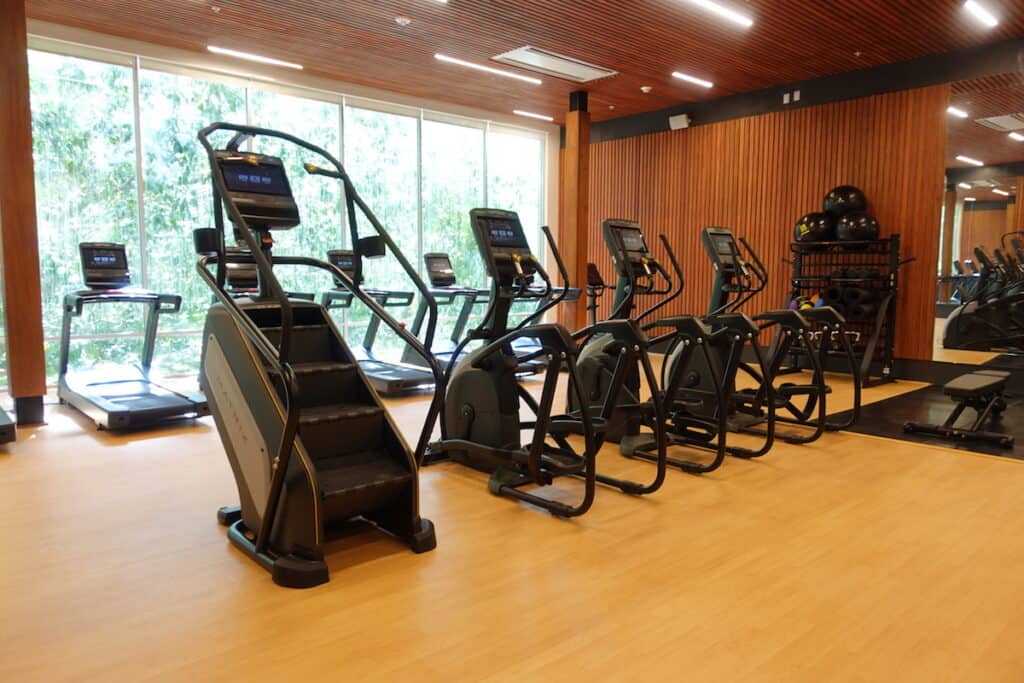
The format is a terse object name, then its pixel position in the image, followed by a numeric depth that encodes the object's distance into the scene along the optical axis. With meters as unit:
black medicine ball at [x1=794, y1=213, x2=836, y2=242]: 8.24
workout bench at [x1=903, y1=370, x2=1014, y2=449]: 5.01
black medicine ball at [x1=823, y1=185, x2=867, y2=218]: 8.09
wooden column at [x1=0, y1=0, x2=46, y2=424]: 5.00
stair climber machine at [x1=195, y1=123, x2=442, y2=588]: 2.73
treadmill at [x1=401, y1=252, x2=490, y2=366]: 7.59
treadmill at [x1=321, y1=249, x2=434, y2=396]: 6.72
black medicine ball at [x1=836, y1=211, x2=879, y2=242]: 7.89
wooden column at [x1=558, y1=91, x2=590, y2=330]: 9.20
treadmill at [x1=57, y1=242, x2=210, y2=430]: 5.26
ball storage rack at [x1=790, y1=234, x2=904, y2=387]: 7.70
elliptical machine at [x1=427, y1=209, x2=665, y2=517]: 3.62
